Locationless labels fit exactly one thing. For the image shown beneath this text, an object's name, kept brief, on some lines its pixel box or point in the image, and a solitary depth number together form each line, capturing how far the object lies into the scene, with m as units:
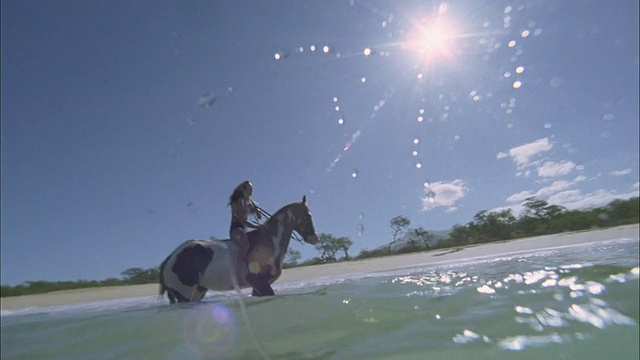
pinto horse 6.05
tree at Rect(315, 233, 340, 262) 22.15
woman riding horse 6.09
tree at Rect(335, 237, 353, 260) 25.70
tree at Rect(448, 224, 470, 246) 31.59
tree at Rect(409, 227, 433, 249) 26.35
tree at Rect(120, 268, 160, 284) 19.92
